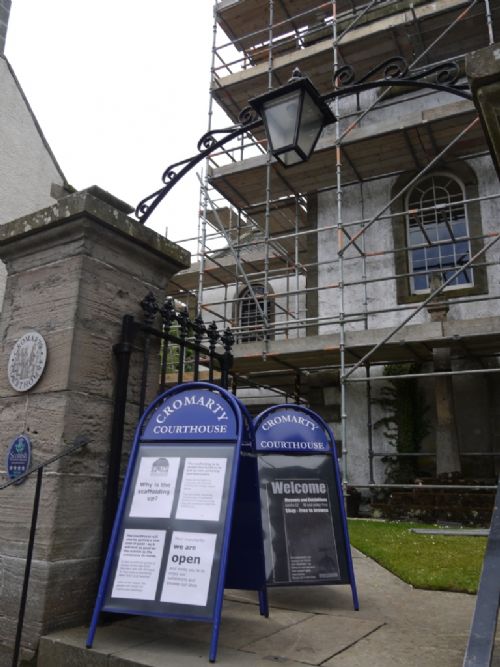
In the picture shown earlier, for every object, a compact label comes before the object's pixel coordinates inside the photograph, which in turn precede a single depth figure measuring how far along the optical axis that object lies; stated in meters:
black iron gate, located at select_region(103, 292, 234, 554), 3.68
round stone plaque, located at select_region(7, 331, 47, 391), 3.74
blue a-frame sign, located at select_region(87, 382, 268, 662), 2.97
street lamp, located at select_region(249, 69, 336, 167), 4.28
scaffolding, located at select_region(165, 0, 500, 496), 11.97
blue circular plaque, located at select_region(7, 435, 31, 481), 3.61
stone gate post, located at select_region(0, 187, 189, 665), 3.36
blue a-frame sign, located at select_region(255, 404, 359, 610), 3.99
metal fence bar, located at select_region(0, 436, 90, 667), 3.00
